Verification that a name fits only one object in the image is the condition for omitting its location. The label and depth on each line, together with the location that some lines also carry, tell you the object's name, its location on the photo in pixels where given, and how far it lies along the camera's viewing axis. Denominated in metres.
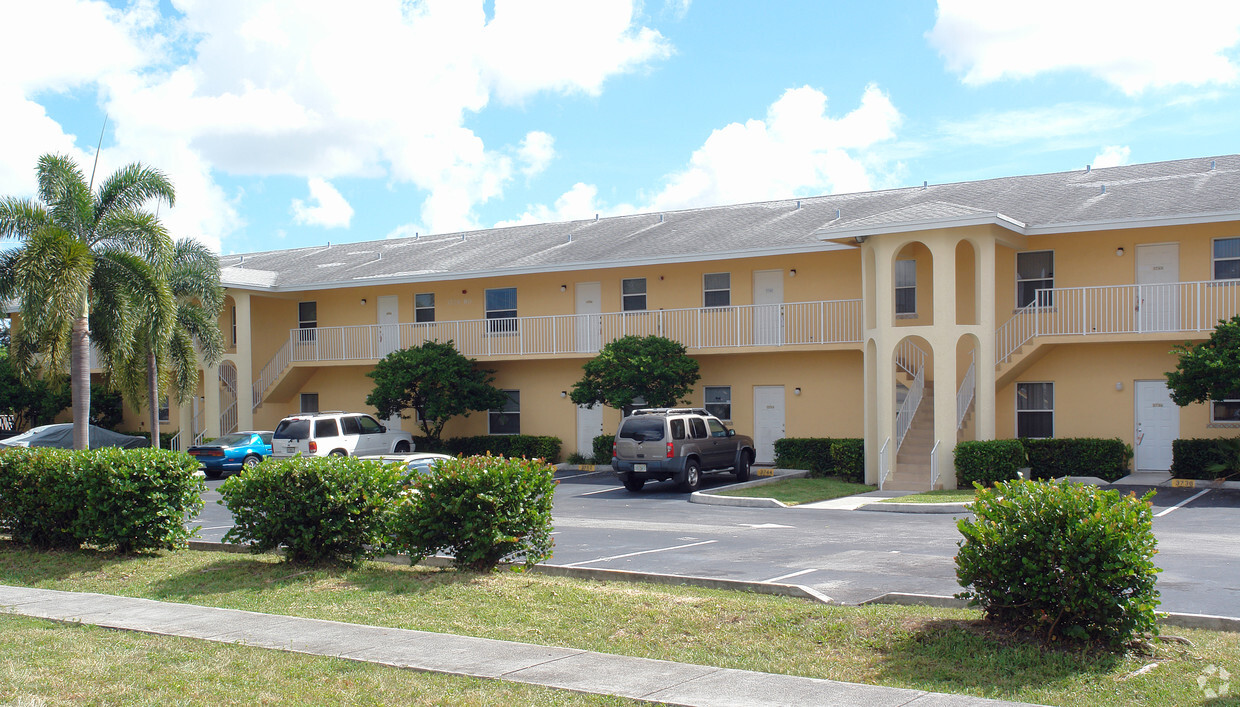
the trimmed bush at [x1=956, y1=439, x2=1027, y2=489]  20.78
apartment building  22.00
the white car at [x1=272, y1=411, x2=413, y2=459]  26.64
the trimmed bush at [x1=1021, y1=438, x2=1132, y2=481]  21.97
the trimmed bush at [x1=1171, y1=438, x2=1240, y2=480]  20.41
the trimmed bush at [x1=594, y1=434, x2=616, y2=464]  27.95
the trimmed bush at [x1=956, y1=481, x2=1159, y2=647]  7.26
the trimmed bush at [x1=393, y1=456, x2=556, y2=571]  10.88
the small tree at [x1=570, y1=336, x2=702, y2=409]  25.45
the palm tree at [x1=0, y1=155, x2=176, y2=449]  19.05
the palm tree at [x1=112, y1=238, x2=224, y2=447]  28.36
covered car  30.83
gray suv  22.11
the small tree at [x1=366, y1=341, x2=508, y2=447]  28.55
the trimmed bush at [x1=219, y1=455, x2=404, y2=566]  11.62
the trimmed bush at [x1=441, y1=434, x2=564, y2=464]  28.98
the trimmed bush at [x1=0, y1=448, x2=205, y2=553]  12.84
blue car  27.75
